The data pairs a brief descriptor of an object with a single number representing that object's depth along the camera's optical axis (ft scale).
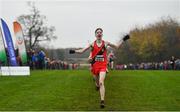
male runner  46.66
